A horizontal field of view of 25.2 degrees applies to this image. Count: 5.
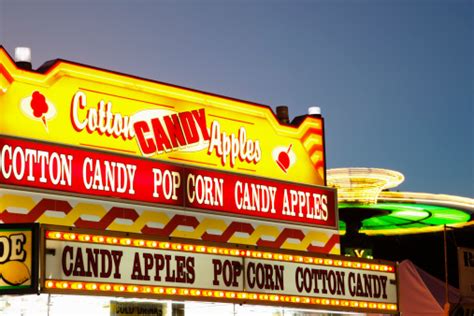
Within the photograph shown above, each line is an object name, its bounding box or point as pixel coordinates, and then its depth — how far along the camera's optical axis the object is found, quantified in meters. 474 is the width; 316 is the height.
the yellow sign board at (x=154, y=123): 14.18
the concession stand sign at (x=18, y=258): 11.95
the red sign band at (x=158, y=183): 13.79
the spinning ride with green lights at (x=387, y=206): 24.78
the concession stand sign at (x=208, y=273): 12.60
